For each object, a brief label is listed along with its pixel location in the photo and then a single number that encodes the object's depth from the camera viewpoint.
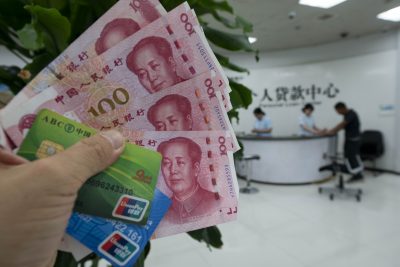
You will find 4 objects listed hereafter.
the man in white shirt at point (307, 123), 5.81
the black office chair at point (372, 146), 5.64
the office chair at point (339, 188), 4.17
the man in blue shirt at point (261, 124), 5.86
